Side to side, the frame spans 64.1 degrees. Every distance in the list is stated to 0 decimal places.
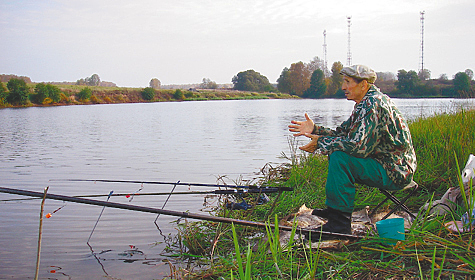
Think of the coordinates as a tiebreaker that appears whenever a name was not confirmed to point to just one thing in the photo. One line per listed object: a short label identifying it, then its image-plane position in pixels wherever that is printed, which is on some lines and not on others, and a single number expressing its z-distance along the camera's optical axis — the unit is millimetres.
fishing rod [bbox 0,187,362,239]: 2383
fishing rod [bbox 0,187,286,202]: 3711
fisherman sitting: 2835
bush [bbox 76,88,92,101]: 51094
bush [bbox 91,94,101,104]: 54222
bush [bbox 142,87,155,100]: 64312
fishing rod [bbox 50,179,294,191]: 3622
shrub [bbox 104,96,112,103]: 57800
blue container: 2809
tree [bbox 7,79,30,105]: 40250
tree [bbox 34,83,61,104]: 44031
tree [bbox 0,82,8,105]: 38906
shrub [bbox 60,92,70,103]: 47850
